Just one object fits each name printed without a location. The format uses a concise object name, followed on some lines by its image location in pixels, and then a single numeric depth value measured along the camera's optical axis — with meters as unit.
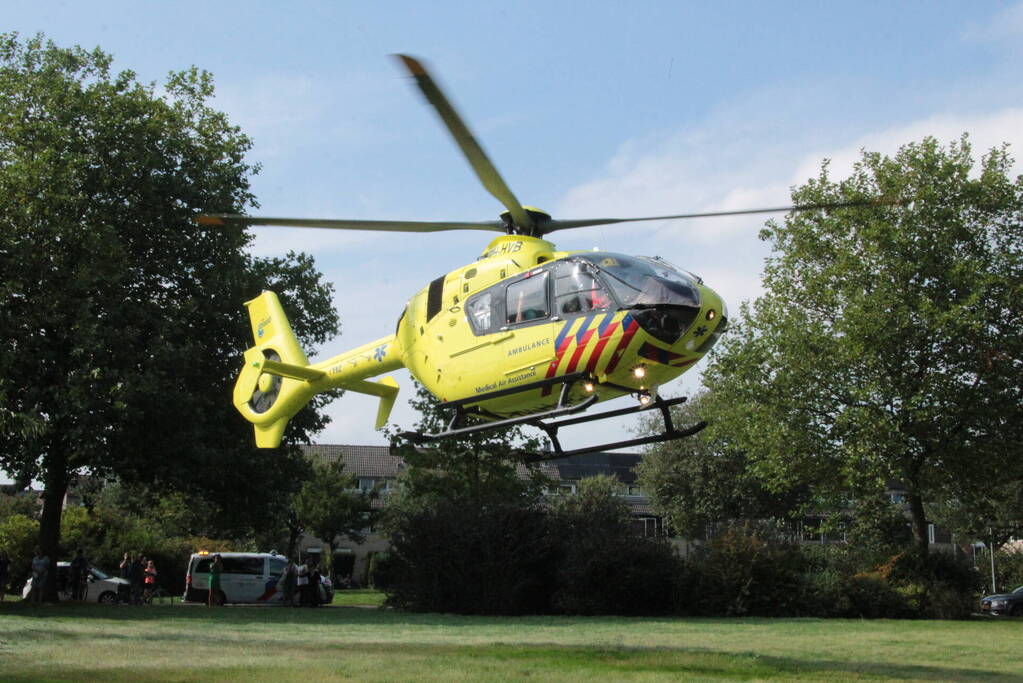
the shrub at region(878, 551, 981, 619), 32.69
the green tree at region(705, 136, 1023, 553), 33.91
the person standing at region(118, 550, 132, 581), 34.75
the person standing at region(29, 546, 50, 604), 28.92
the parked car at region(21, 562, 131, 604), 35.25
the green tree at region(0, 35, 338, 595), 27.89
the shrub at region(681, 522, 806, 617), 30.42
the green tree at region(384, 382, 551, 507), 37.84
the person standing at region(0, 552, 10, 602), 30.55
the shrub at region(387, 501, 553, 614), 29.73
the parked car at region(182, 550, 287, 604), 35.81
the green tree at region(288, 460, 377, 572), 60.28
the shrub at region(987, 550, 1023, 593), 49.09
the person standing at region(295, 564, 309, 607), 34.12
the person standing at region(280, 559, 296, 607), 35.25
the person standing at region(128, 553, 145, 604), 33.16
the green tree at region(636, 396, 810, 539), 63.94
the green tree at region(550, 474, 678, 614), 29.56
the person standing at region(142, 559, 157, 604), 34.78
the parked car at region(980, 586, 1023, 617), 36.91
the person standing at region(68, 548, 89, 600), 32.06
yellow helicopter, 12.59
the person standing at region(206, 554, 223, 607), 34.19
